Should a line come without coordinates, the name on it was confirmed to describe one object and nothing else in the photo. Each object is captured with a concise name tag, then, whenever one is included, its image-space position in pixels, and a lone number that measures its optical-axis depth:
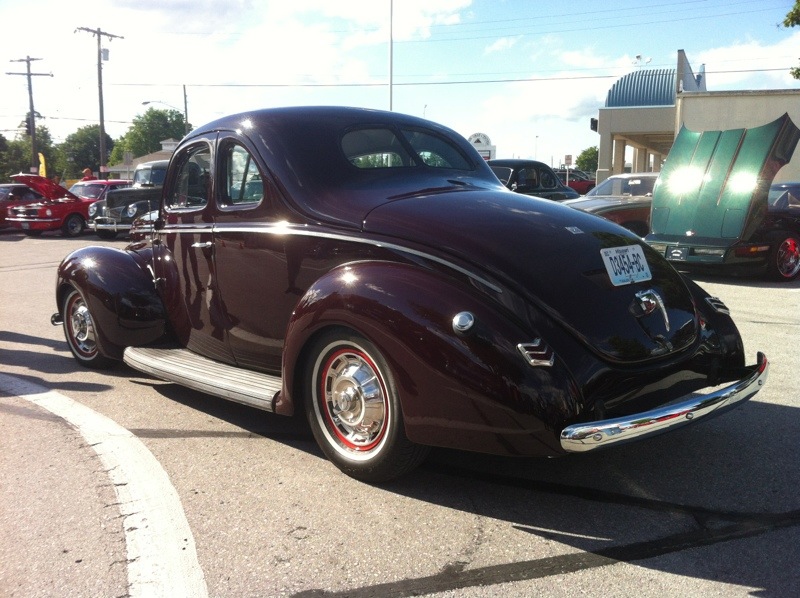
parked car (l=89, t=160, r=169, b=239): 18.69
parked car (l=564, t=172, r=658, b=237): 12.48
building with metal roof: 29.30
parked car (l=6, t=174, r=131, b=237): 22.48
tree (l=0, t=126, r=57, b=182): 95.75
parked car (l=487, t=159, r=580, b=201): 14.31
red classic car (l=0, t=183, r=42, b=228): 23.25
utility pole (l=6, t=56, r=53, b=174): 52.05
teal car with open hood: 10.45
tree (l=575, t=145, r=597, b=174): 135.12
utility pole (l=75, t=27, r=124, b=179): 43.38
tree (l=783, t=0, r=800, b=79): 21.95
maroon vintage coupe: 3.22
